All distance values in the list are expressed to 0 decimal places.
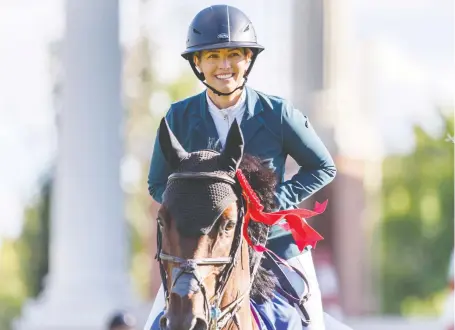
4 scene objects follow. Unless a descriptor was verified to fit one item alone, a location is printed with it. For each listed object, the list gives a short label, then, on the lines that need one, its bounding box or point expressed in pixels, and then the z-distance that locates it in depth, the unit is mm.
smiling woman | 18109
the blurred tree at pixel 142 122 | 105500
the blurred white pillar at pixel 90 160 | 51406
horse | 15937
